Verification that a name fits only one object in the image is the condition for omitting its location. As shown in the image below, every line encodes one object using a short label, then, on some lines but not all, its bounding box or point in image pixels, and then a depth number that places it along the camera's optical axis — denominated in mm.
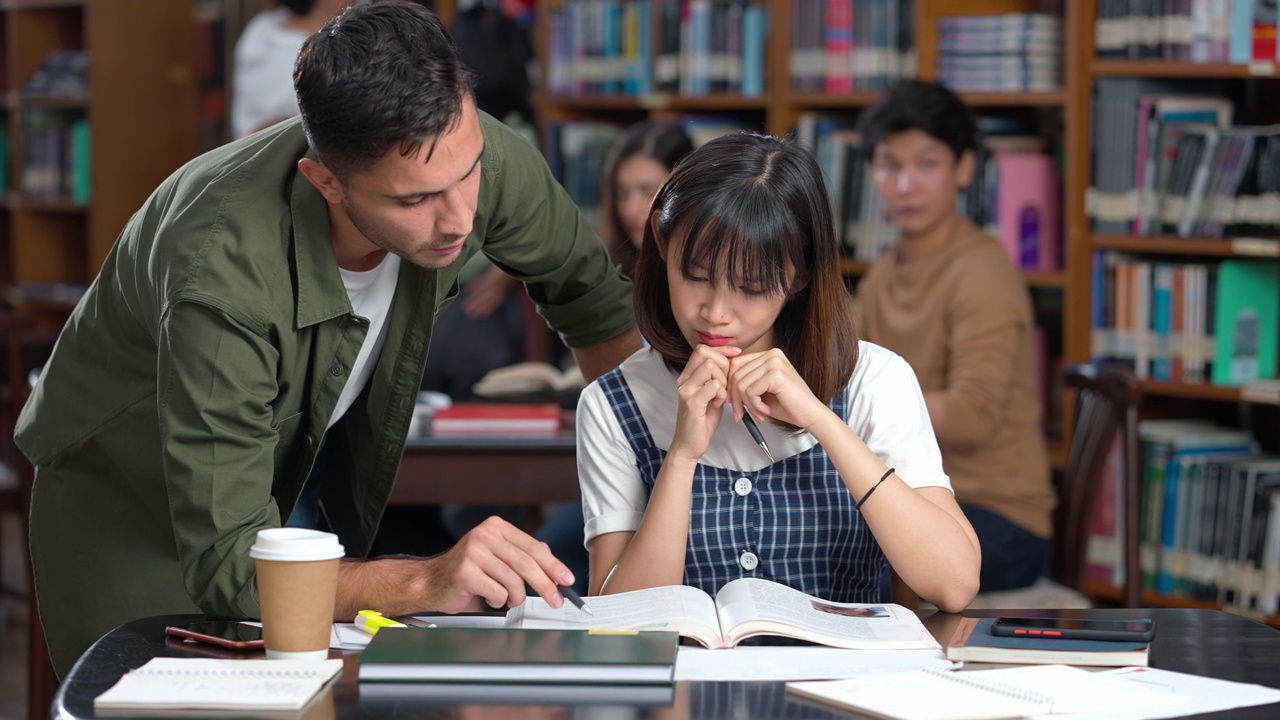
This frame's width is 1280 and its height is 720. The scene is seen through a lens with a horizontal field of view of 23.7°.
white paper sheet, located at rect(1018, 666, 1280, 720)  2674
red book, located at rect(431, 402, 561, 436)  4274
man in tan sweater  4653
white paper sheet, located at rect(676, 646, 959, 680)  2772
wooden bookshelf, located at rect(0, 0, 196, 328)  8976
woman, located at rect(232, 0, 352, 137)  6985
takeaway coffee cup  2795
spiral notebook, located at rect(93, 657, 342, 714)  2667
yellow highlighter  2918
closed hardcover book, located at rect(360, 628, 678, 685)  2723
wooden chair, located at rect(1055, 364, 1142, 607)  4274
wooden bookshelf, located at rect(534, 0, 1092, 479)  5623
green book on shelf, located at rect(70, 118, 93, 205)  9102
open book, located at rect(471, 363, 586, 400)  4795
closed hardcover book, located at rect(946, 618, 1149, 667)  2812
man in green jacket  2980
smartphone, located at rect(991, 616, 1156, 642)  2853
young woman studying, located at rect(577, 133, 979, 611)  3140
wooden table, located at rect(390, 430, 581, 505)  4135
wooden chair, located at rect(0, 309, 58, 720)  4429
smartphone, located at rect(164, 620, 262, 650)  2871
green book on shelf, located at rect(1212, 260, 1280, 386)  5296
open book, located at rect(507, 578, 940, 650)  2862
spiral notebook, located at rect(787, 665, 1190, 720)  2659
